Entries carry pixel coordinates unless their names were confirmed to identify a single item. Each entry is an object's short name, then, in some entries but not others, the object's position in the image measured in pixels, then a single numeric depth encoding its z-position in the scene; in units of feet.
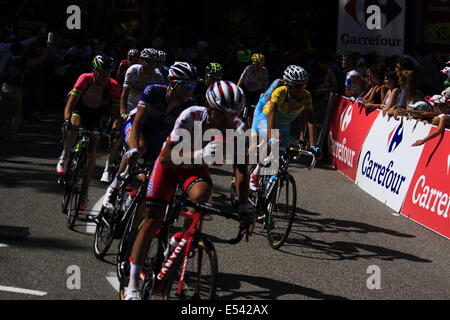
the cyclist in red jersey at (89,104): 30.30
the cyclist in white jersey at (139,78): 35.60
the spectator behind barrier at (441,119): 34.65
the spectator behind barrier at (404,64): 41.01
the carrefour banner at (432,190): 32.81
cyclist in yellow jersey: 30.60
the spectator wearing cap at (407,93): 40.13
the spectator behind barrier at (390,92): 42.22
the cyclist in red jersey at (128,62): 45.55
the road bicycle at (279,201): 29.37
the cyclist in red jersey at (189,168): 19.12
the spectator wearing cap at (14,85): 50.65
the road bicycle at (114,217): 24.56
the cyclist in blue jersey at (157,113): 23.18
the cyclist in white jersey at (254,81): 56.44
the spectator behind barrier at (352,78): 51.37
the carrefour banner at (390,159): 37.04
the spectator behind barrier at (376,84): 46.42
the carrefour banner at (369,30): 58.29
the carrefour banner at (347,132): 45.61
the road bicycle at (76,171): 29.94
